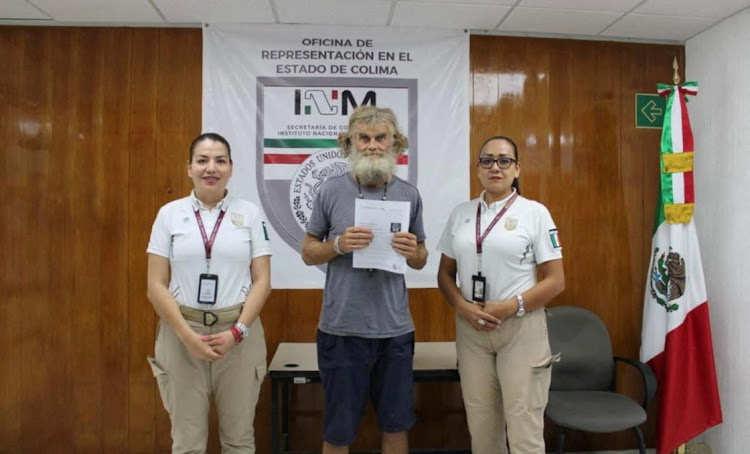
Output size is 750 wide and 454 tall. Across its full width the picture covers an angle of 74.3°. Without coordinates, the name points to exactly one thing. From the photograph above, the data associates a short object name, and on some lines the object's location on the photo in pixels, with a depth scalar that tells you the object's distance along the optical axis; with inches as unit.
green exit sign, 130.7
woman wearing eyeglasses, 84.9
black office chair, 103.1
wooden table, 102.3
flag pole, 114.4
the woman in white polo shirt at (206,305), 79.7
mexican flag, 113.8
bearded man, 78.5
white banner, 122.9
